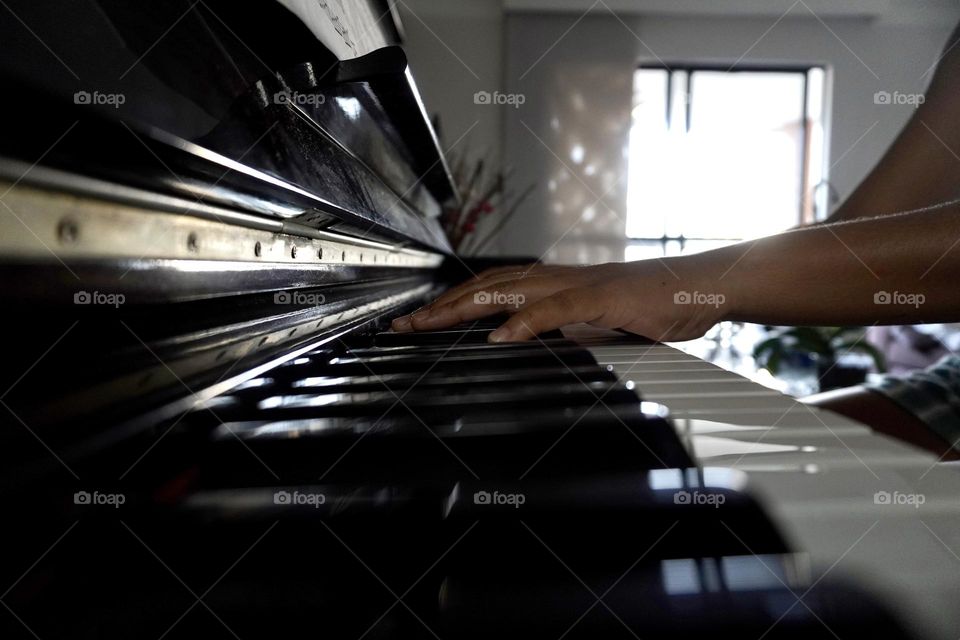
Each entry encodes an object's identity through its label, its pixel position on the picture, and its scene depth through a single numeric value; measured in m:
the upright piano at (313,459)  0.17
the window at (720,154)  5.16
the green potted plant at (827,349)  2.78
